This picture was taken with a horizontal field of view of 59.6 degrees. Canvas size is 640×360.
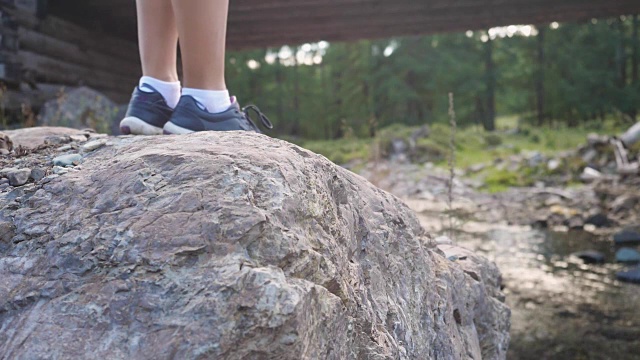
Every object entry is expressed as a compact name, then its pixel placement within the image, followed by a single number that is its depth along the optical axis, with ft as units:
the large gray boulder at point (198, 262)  3.39
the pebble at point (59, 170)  4.85
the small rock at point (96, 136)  6.50
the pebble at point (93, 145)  5.80
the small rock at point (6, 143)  6.25
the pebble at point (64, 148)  5.94
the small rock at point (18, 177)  4.84
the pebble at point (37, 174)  4.87
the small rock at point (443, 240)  9.49
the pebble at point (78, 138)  6.48
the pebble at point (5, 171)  5.05
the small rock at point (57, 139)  6.45
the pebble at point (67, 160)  5.19
